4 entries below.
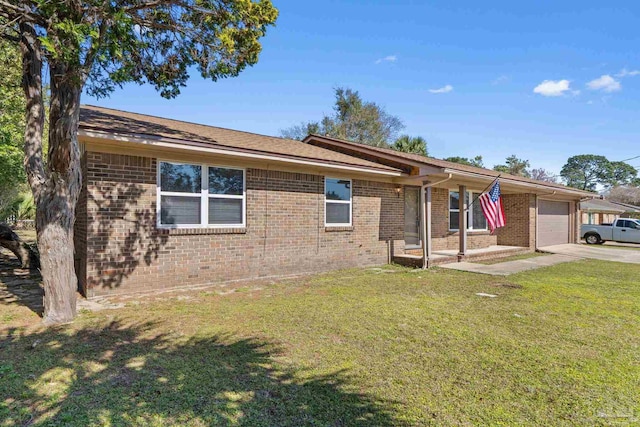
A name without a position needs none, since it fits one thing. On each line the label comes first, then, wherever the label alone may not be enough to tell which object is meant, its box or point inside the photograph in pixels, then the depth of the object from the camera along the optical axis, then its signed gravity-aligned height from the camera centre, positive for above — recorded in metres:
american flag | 11.40 +0.33
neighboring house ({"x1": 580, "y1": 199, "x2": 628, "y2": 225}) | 32.34 +0.34
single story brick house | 6.75 +0.19
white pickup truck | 22.00 -1.05
